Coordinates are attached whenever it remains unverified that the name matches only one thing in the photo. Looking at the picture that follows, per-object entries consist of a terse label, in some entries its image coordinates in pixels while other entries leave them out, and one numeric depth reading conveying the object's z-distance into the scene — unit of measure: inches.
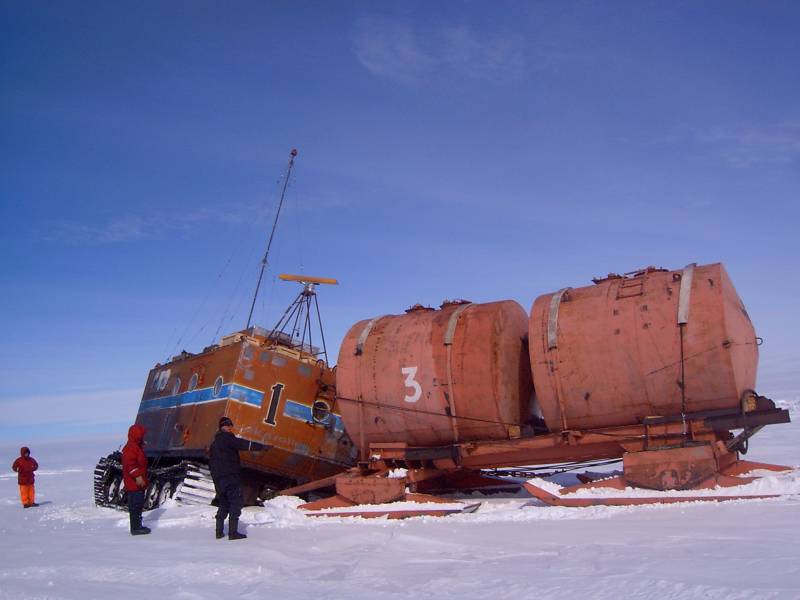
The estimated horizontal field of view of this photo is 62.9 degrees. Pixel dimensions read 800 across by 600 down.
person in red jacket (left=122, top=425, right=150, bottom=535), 337.7
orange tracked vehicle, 474.9
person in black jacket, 300.7
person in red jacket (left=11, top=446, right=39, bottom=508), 599.2
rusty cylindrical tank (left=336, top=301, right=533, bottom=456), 374.6
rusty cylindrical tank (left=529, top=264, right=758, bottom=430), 317.4
